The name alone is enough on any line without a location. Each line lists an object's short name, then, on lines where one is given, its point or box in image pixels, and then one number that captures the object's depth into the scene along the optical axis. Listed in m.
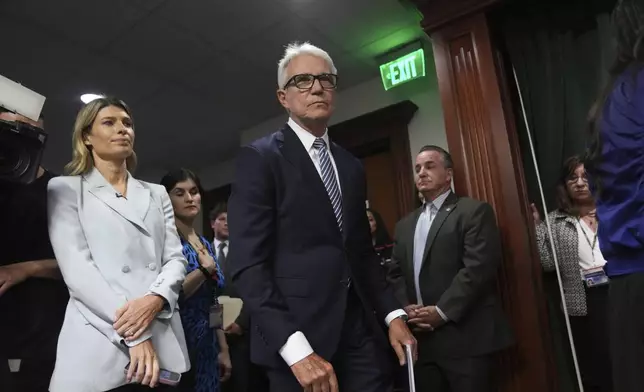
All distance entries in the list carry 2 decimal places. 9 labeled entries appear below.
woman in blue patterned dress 1.62
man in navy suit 1.00
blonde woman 1.04
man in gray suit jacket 1.80
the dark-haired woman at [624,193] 1.07
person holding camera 1.21
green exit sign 3.48
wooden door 3.90
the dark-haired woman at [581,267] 2.10
